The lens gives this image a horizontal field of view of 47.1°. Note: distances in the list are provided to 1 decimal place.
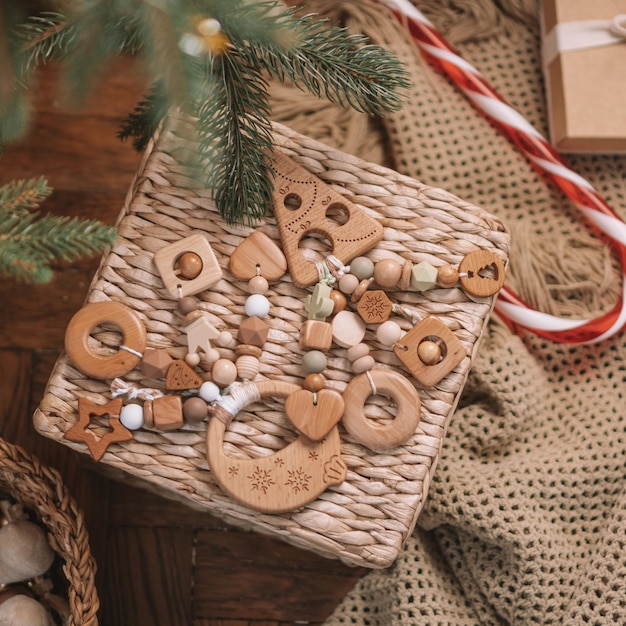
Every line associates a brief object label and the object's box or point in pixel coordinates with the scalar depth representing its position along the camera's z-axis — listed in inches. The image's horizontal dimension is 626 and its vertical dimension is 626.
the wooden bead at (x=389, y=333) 32.9
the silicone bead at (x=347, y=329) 33.2
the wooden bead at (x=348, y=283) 33.5
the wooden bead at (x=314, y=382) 32.4
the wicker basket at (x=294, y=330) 32.5
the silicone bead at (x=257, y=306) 33.2
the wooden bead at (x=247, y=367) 32.8
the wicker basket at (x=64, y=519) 35.7
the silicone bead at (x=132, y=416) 32.2
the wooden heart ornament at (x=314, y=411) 31.6
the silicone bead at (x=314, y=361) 32.6
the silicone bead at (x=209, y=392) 32.5
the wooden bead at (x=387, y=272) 33.1
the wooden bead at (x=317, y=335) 32.5
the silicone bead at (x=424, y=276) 32.9
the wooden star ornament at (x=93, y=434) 32.4
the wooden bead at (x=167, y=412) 32.0
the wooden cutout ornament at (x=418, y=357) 32.6
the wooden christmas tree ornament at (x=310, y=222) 33.7
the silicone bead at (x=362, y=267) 33.6
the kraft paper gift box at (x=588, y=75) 42.4
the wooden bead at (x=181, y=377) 32.6
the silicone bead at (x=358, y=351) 32.9
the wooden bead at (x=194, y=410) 32.2
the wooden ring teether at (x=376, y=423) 32.1
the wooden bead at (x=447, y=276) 33.2
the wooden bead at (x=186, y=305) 33.0
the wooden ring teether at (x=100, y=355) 32.6
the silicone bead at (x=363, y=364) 32.8
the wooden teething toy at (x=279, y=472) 31.5
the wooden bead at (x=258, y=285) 33.3
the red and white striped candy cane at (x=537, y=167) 41.1
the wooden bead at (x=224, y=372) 32.5
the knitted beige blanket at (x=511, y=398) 38.7
